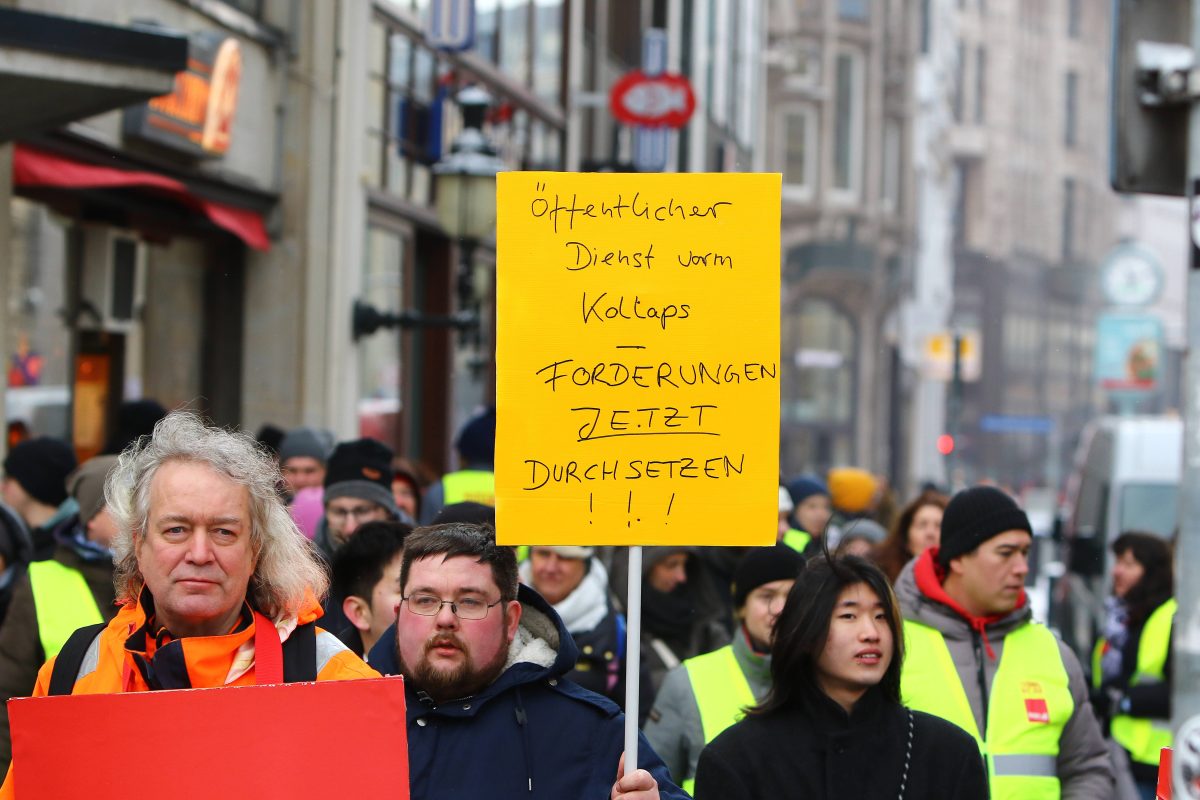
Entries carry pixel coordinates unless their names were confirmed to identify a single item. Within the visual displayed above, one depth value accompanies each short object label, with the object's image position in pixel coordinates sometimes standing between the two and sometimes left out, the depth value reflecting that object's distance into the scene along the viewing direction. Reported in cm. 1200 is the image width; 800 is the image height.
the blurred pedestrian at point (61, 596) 1051
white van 2612
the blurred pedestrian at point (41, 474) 1495
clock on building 4428
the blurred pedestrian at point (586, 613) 1391
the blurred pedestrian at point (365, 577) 1127
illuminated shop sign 2409
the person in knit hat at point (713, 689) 1102
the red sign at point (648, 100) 4000
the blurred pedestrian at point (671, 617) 1535
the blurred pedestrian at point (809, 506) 2236
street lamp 2722
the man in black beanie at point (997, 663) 1044
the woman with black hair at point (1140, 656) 1576
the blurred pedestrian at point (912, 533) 1683
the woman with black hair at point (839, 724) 859
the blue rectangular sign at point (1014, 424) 14637
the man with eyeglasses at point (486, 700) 757
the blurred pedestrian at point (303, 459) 1875
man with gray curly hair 694
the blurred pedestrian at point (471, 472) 1837
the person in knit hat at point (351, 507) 1425
